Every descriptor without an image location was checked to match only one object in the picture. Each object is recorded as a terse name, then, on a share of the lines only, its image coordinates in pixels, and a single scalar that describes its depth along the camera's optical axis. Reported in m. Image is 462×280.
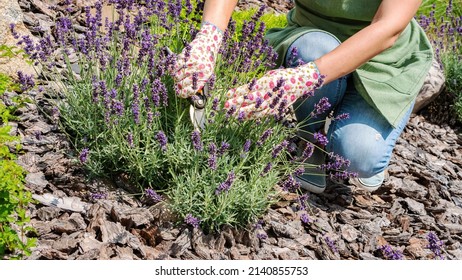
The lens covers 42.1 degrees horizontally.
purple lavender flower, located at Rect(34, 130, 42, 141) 2.53
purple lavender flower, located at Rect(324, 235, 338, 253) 2.57
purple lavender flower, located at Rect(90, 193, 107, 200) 2.33
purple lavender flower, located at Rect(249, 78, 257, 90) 2.36
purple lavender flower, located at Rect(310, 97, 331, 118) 2.37
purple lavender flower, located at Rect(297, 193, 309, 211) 2.50
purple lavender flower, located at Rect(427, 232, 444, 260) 2.43
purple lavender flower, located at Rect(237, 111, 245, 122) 2.35
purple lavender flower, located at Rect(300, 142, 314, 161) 2.38
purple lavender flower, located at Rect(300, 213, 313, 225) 2.52
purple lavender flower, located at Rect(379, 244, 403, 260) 2.47
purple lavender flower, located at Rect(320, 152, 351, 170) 2.45
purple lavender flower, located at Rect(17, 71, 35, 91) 2.35
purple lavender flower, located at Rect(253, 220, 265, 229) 2.42
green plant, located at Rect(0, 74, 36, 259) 1.90
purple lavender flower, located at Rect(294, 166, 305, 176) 2.48
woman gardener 2.47
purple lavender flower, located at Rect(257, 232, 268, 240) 2.43
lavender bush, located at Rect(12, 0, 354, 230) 2.31
